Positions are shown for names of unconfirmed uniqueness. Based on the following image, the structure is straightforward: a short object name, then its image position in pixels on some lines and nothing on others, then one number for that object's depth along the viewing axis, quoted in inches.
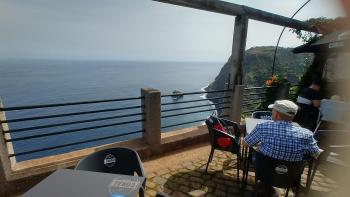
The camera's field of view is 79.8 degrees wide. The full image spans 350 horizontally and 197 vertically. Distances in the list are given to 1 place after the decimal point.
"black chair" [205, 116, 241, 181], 135.6
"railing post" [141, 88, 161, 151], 175.5
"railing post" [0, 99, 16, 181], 124.9
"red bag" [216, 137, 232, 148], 137.2
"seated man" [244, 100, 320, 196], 95.4
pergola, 216.0
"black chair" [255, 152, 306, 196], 94.5
